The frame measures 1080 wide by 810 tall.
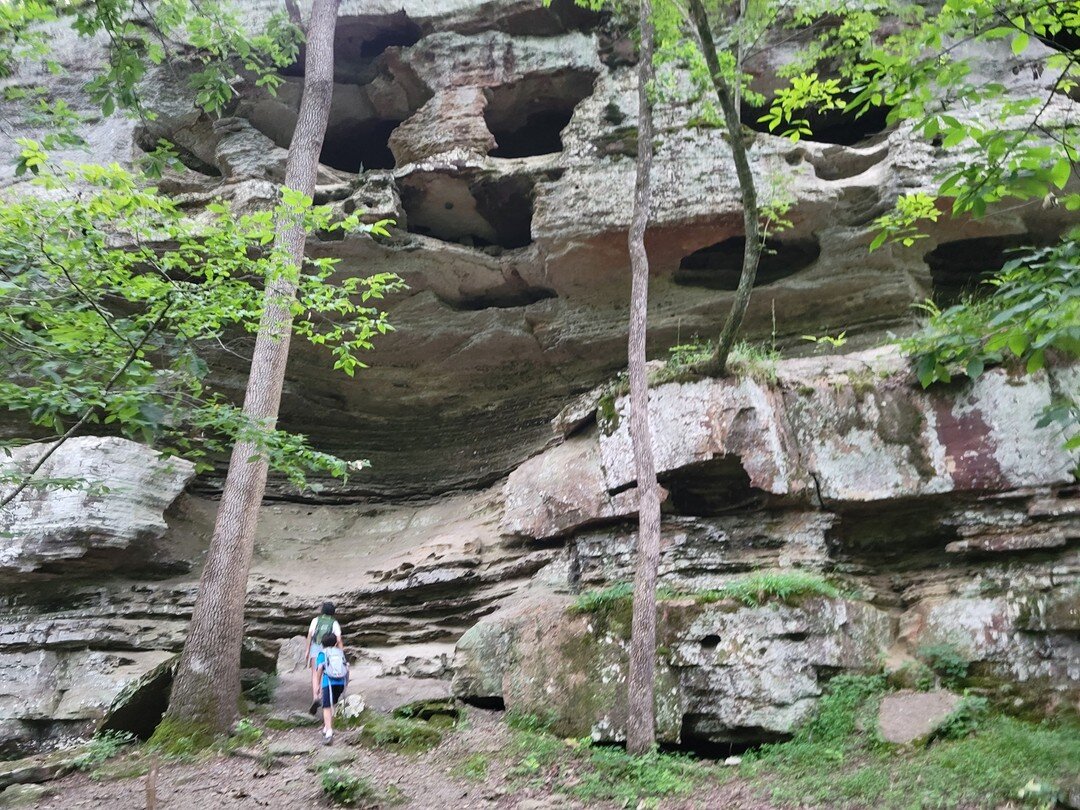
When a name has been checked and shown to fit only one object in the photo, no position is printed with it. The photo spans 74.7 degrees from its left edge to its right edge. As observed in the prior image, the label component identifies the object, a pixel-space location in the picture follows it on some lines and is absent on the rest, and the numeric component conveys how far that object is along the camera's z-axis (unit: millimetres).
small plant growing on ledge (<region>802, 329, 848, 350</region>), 11996
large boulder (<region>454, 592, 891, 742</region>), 6961
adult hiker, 7875
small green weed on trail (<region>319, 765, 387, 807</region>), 5902
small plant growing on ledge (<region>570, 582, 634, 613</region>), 7676
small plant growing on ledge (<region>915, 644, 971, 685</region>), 7199
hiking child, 7363
